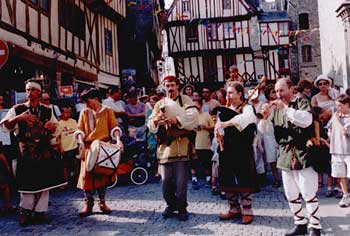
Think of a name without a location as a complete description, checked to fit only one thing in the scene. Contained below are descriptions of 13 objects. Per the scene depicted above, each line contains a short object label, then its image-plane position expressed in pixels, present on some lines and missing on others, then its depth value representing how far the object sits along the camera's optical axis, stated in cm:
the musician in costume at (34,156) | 574
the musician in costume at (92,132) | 598
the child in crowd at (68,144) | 819
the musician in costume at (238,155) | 548
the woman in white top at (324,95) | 732
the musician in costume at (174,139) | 565
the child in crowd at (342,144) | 622
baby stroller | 855
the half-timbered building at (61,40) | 962
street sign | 681
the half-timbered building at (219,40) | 3316
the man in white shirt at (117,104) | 909
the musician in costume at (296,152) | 472
